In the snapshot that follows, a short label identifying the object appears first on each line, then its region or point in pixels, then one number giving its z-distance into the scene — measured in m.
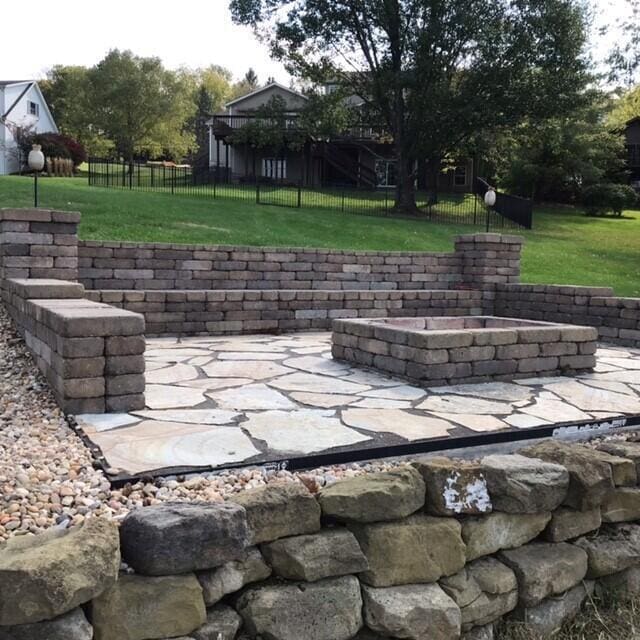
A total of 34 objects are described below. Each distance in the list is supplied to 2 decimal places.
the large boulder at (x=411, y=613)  2.46
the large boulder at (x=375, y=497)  2.48
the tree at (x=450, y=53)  19.25
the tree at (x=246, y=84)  66.81
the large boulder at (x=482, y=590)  2.69
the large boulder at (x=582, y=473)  3.00
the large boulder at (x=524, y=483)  2.81
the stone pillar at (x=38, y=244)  6.95
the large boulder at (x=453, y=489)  2.68
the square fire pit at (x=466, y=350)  5.03
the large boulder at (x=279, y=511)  2.33
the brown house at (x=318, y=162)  29.12
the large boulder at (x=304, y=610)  2.26
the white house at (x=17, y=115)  30.22
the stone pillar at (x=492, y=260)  10.13
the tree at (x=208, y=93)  53.83
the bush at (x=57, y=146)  27.83
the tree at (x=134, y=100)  35.19
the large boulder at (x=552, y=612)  2.87
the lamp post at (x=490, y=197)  13.66
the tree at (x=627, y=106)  19.97
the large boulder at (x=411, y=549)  2.52
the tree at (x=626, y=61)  18.47
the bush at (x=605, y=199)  27.91
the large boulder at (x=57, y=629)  1.85
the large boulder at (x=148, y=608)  2.02
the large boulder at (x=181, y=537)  2.09
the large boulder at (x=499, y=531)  2.78
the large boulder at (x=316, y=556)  2.37
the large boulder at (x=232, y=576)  2.22
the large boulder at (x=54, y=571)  1.82
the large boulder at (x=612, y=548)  3.10
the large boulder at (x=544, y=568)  2.85
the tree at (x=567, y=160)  26.22
